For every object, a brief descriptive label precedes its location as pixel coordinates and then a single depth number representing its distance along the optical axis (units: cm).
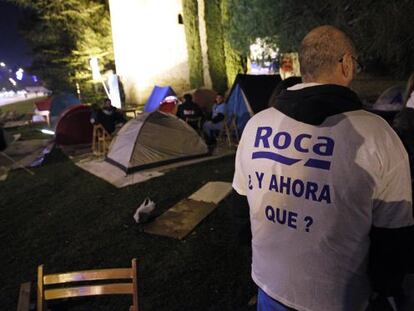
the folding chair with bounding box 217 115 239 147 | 1020
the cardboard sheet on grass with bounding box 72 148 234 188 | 789
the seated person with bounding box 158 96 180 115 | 1366
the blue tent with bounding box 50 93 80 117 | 1565
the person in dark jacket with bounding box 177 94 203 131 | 1059
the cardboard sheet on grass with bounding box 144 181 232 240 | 534
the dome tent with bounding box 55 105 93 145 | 1125
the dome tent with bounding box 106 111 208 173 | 836
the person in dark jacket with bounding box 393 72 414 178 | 232
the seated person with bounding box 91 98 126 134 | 1029
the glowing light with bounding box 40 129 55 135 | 1404
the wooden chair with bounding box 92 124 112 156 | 1014
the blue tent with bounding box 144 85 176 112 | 1466
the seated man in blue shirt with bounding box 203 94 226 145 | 1049
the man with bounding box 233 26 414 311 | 138
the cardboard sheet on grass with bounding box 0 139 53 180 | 990
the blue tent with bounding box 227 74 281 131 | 1008
